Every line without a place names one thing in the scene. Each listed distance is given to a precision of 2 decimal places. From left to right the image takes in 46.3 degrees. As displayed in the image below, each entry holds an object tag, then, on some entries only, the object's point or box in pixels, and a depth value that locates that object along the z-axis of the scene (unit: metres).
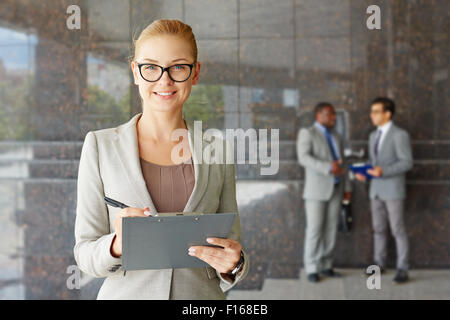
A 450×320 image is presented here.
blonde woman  1.54
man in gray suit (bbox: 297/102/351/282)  4.69
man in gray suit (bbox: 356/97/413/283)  4.62
